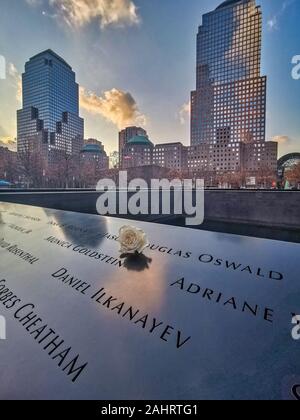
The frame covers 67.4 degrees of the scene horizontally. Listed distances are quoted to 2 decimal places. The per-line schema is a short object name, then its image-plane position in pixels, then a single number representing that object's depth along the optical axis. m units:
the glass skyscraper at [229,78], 114.88
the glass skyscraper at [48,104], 103.69
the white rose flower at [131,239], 2.52
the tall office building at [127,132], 157.38
